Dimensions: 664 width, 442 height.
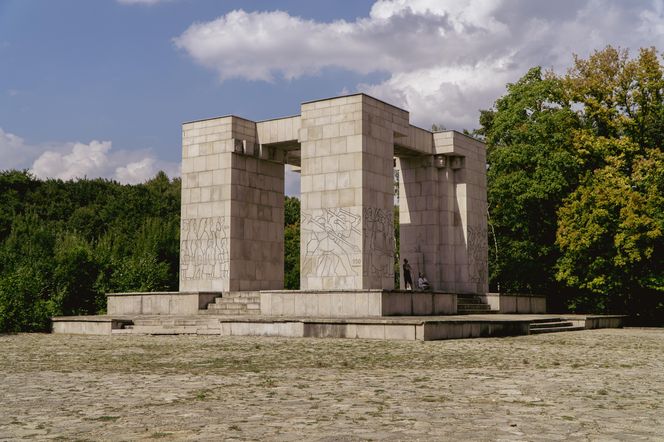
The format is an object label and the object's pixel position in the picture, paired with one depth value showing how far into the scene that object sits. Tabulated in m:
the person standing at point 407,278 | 29.98
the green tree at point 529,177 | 35.22
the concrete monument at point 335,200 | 25.69
